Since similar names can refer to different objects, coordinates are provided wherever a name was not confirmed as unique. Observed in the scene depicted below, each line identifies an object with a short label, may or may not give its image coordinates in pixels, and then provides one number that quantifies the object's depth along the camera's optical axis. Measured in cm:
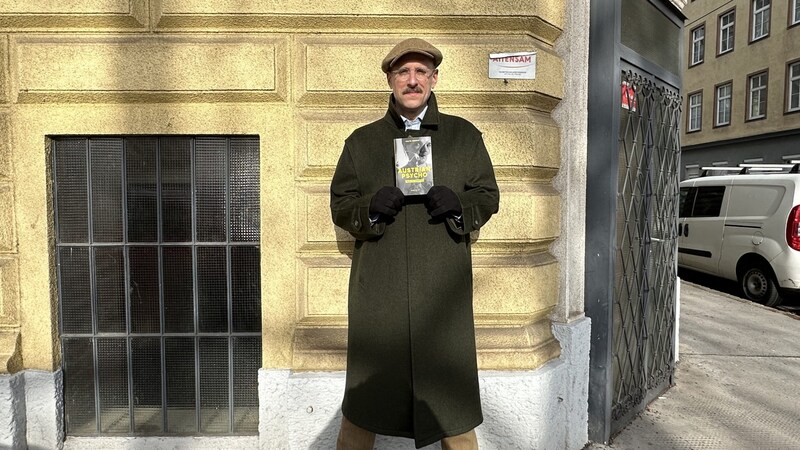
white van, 730
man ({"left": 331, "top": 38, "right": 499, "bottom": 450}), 229
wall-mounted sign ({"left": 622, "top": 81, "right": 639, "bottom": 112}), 353
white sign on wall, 301
